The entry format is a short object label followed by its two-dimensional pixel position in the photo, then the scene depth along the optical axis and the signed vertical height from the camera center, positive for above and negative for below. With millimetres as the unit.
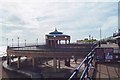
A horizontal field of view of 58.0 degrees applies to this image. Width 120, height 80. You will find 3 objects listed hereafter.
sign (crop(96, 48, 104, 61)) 6174 -789
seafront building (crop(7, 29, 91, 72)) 15378 -1688
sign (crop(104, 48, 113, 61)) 6260 -783
